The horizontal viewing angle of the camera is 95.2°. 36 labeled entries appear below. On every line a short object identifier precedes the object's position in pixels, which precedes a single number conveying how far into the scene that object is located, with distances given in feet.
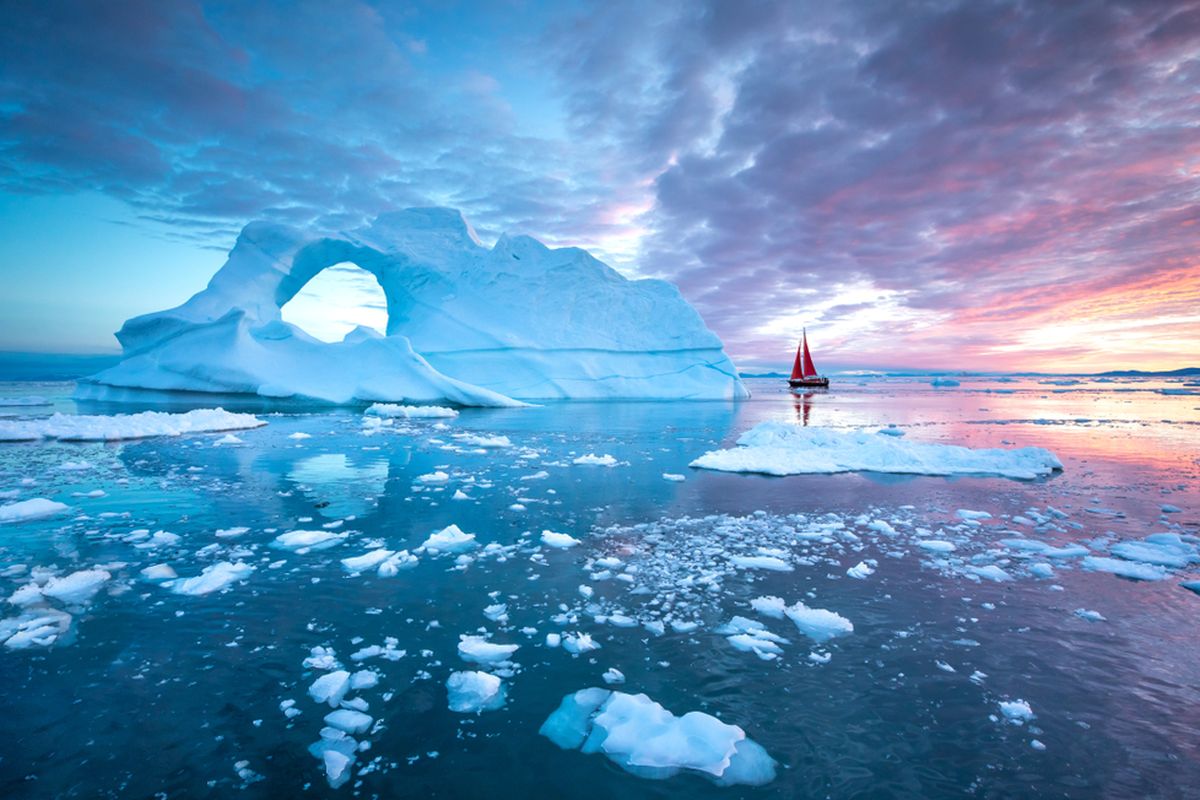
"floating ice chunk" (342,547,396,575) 13.44
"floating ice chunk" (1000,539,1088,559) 14.87
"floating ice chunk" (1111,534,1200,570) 14.38
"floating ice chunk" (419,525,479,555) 15.15
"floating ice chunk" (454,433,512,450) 37.81
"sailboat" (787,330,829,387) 172.45
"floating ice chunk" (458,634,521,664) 9.27
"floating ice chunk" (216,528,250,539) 15.99
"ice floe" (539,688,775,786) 6.80
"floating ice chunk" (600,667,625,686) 8.59
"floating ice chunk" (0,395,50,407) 66.08
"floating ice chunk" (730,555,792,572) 13.70
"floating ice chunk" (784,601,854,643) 10.24
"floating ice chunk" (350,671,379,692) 8.39
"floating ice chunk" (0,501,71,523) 17.35
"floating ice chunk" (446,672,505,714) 7.99
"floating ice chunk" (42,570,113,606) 11.42
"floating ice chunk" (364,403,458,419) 60.73
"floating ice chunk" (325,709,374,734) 7.43
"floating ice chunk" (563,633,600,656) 9.57
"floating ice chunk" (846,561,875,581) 13.10
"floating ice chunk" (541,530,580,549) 15.58
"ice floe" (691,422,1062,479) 28.25
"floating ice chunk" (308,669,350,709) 8.06
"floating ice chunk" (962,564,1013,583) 13.14
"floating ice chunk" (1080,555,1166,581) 13.33
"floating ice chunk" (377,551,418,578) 13.14
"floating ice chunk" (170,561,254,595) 11.93
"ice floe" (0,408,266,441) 36.91
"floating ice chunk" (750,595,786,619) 11.07
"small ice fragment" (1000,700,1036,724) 7.75
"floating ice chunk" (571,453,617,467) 30.37
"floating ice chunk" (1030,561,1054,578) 13.35
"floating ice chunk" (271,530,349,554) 15.05
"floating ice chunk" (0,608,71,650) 9.46
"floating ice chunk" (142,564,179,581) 12.62
